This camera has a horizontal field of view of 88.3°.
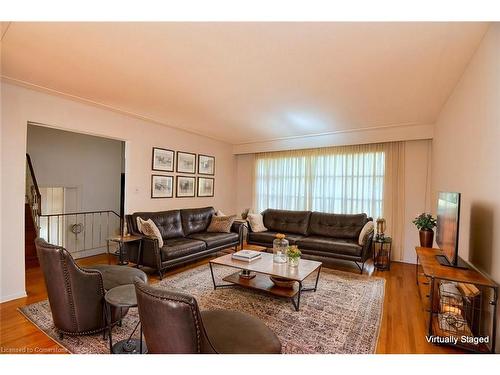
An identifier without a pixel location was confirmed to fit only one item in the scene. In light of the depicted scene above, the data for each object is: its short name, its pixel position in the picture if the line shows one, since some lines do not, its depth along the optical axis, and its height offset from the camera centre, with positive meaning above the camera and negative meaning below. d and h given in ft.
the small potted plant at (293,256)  10.10 -2.75
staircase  13.60 -3.30
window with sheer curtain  16.44 +0.53
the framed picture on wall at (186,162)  16.94 +1.40
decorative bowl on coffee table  9.65 -3.63
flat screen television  7.36 -1.20
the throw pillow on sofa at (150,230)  12.08 -2.28
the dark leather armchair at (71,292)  6.51 -2.94
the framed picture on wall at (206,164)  18.57 +1.41
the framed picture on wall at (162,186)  15.37 -0.25
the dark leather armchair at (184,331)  3.89 -2.43
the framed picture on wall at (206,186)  18.67 -0.20
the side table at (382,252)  14.05 -3.54
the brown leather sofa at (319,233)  13.57 -2.91
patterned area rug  6.89 -4.24
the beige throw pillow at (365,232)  13.35 -2.31
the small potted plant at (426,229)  11.23 -1.71
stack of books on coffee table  10.71 -3.02
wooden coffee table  9.13 -3.18
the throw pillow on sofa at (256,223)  17.01 -2.52
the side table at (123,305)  5.82 -2.75
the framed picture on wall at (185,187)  17.01 -0.28
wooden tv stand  6.07 -2.56
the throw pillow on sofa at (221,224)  16.34 -2.59
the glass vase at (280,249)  10.67 -2.70
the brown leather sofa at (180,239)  11.96 -3.06
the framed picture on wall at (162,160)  15.35 +1.37
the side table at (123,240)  11.83 -2.74
